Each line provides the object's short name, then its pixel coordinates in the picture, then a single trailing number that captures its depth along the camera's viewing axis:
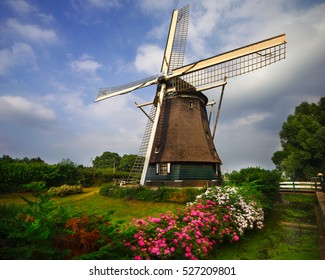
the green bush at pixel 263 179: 10.52
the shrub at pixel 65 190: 17.17
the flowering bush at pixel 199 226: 3.66
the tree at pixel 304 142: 24.83
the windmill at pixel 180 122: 13.24
